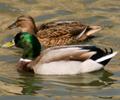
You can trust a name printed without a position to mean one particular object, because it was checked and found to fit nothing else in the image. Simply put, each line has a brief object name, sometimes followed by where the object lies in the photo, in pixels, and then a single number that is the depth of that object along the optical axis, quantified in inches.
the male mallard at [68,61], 465.1
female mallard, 560.1
